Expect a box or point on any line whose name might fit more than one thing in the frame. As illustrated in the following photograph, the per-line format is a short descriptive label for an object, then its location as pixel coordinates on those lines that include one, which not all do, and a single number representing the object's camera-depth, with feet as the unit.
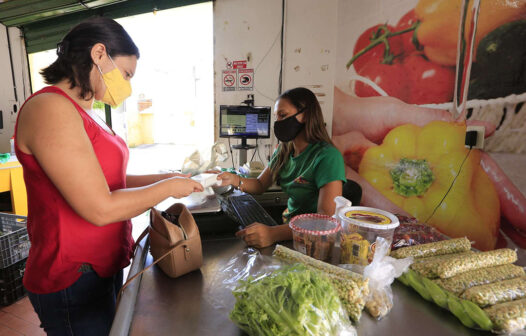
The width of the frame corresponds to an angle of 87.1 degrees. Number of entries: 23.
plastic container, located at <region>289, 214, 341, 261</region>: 3.06
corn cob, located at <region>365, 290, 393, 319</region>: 2.39
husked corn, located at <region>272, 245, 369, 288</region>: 2.45
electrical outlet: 5.76
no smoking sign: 11.67
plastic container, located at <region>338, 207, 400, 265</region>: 2.83
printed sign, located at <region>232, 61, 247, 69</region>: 11.41
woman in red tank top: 2.61
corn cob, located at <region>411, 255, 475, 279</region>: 2.71
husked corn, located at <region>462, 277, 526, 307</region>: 2.30
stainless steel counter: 2.32
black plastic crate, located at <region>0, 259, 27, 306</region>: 7.57
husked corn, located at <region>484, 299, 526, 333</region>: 2.11
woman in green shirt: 4.42
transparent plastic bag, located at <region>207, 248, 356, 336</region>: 1.92
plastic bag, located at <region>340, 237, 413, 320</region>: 2.41
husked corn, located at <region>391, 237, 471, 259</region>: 3.02
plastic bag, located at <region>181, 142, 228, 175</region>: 4.57
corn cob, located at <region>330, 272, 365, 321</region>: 2.33
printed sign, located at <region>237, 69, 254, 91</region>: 11.40
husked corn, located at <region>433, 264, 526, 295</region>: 2.49
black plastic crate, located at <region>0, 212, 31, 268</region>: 7.47
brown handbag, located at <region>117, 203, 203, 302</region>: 2.87
